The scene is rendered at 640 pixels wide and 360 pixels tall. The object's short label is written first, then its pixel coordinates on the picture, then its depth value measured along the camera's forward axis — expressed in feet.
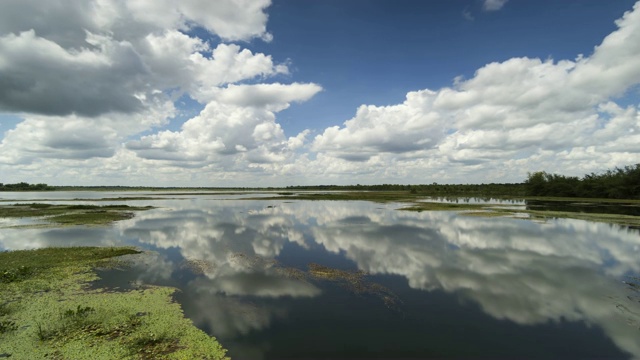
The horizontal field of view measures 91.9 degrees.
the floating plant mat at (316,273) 56.49
